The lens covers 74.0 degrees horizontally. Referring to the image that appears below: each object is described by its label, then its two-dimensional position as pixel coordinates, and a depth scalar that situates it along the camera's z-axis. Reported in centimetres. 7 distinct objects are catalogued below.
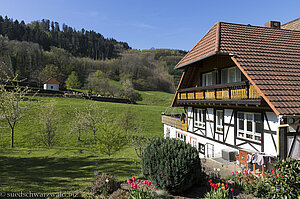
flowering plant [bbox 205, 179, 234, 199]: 609
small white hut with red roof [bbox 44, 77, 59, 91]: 6809
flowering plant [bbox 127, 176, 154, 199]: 599
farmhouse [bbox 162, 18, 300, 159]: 1022
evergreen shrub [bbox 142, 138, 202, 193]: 670
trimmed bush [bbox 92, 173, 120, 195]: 688
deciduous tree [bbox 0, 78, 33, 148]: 1898
